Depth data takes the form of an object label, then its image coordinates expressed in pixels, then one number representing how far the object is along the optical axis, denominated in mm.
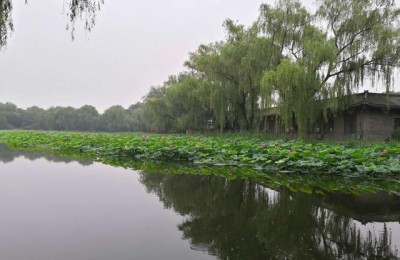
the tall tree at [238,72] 16453
